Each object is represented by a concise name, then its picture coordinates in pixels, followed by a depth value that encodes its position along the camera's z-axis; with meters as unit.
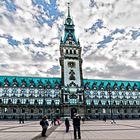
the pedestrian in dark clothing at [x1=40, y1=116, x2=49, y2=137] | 15.03
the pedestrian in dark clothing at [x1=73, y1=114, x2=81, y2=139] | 13.28
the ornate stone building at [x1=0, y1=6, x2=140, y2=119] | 66.81
